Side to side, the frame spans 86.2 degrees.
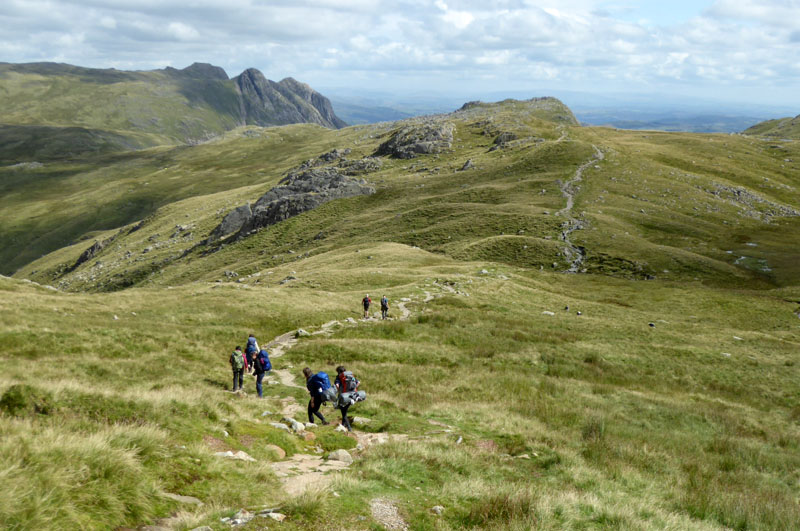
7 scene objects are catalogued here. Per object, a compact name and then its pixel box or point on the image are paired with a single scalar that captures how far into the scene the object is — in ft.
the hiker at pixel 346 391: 49.29
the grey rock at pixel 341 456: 37.06
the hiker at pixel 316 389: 50.19
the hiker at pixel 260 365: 65.57
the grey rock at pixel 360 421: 51.68
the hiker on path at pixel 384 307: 119.34
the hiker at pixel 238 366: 65.31
